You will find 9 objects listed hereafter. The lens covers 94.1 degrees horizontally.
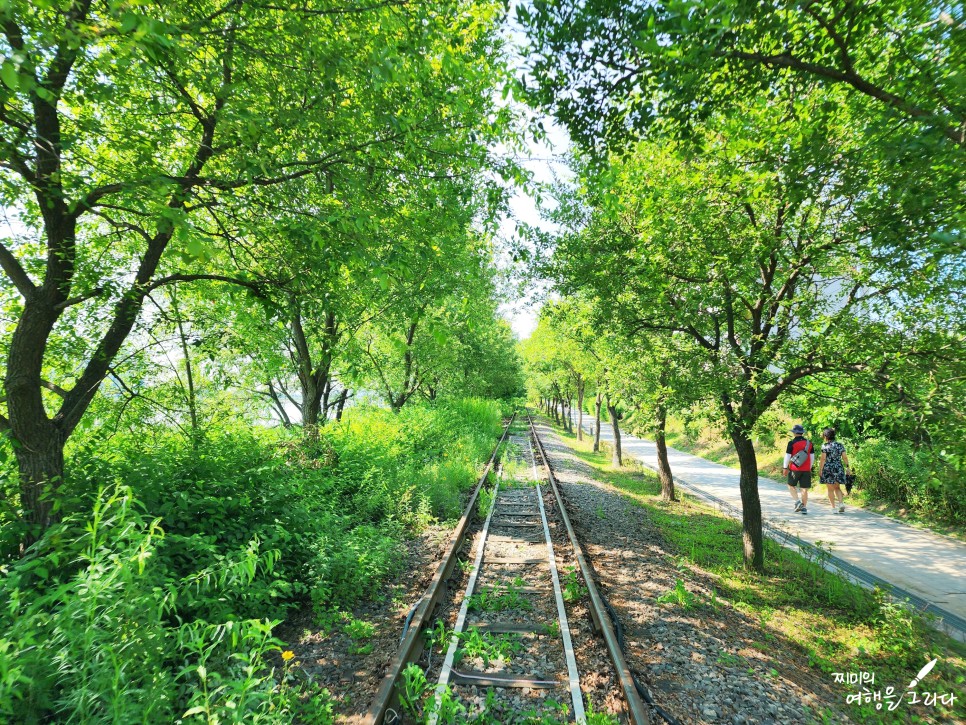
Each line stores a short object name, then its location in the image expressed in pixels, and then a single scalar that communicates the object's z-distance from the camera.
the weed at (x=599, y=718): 3.58
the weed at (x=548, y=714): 3.64
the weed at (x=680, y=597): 6.06
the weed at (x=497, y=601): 5.73
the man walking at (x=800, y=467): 11.35
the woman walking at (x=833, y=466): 11.30
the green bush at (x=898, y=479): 10.44
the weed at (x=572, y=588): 6.04
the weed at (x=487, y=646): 4.60
